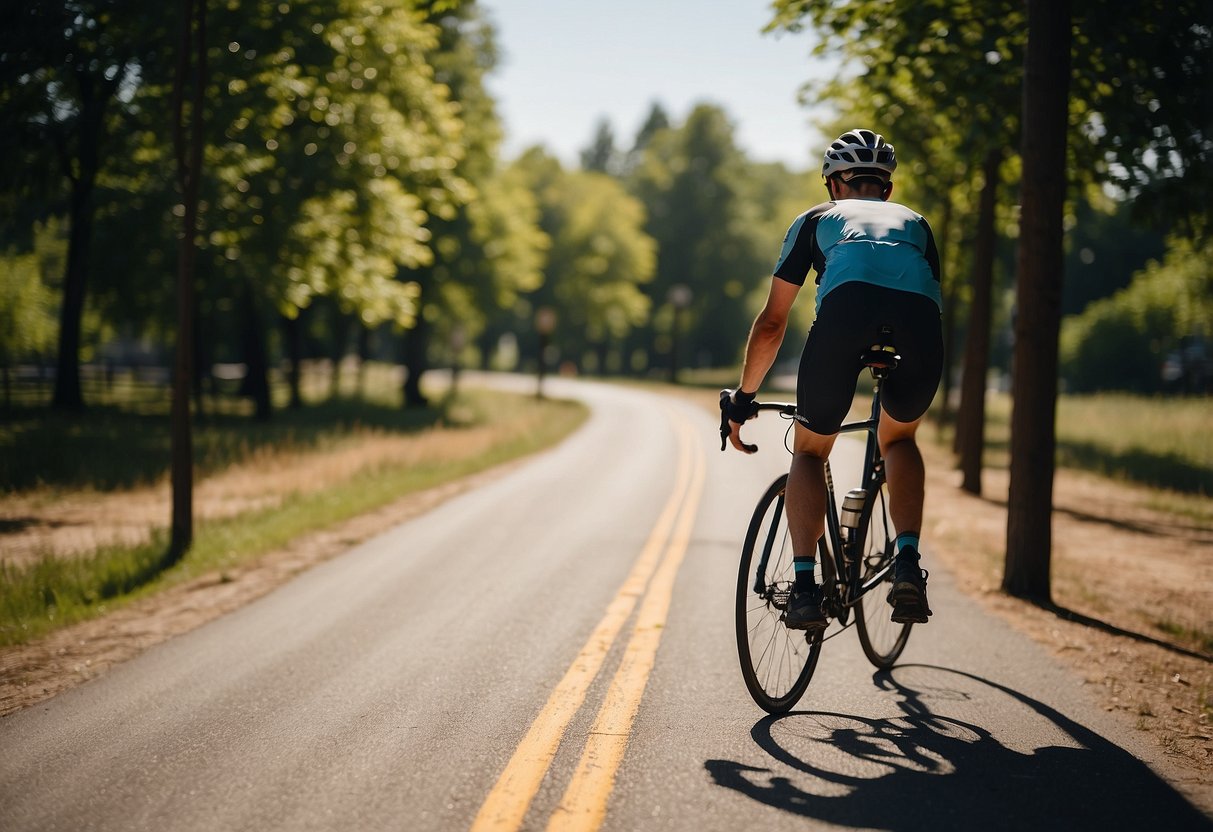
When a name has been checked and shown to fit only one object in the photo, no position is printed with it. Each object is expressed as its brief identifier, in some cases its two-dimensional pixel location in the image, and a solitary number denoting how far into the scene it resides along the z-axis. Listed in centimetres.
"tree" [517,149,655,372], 5459
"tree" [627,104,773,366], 5759
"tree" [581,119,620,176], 9106
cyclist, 366
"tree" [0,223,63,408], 2577
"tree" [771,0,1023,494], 804
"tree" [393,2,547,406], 2980
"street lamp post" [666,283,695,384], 4148
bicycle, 401
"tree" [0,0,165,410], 1302
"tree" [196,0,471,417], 1578
